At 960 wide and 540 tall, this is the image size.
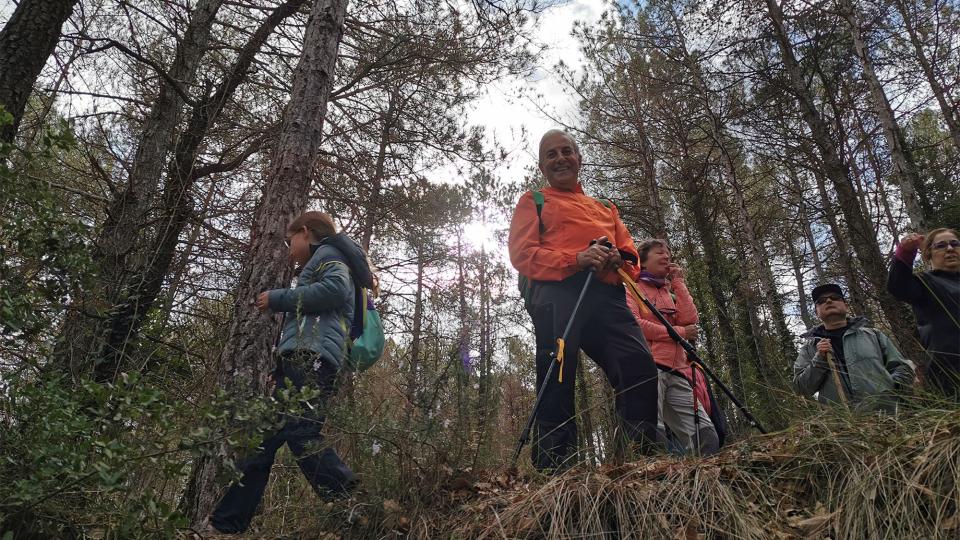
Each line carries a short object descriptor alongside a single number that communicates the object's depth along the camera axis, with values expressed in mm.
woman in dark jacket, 3293
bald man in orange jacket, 2814
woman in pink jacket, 3838
